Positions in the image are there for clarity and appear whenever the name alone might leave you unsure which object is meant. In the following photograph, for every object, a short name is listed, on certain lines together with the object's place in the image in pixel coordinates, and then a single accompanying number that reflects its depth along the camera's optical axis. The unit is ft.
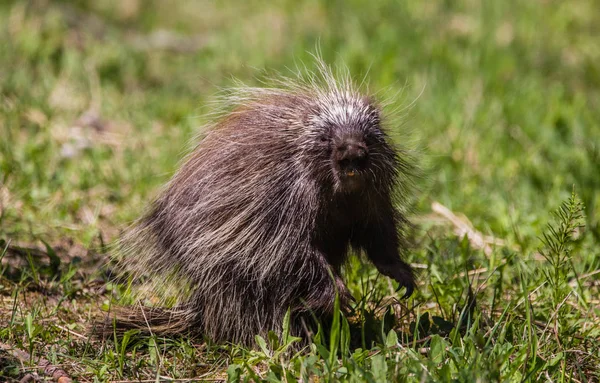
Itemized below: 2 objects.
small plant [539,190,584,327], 25.27
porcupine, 25.93
